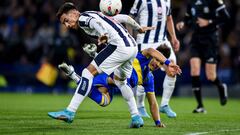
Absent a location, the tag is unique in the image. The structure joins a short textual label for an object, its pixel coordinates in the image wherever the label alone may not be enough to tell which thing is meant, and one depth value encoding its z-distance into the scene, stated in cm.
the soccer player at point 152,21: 2404
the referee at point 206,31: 2891
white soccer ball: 1945
